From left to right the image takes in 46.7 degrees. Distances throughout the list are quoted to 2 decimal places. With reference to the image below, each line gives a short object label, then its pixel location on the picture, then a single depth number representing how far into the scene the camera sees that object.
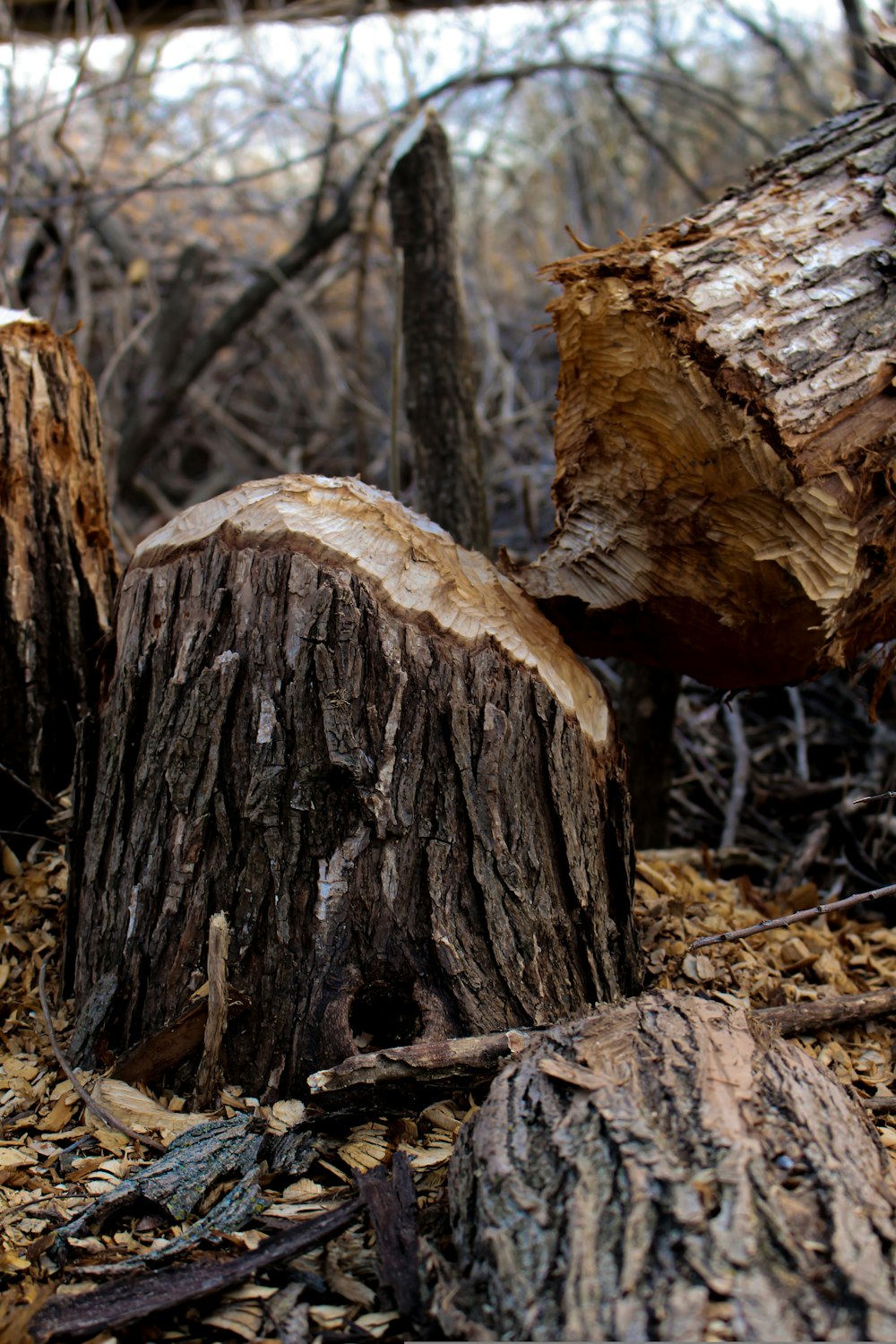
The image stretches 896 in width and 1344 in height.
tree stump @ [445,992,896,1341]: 1.19
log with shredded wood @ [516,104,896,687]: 1.86
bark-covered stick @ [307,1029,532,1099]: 1.72
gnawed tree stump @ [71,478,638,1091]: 1.85
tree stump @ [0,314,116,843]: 2.52
